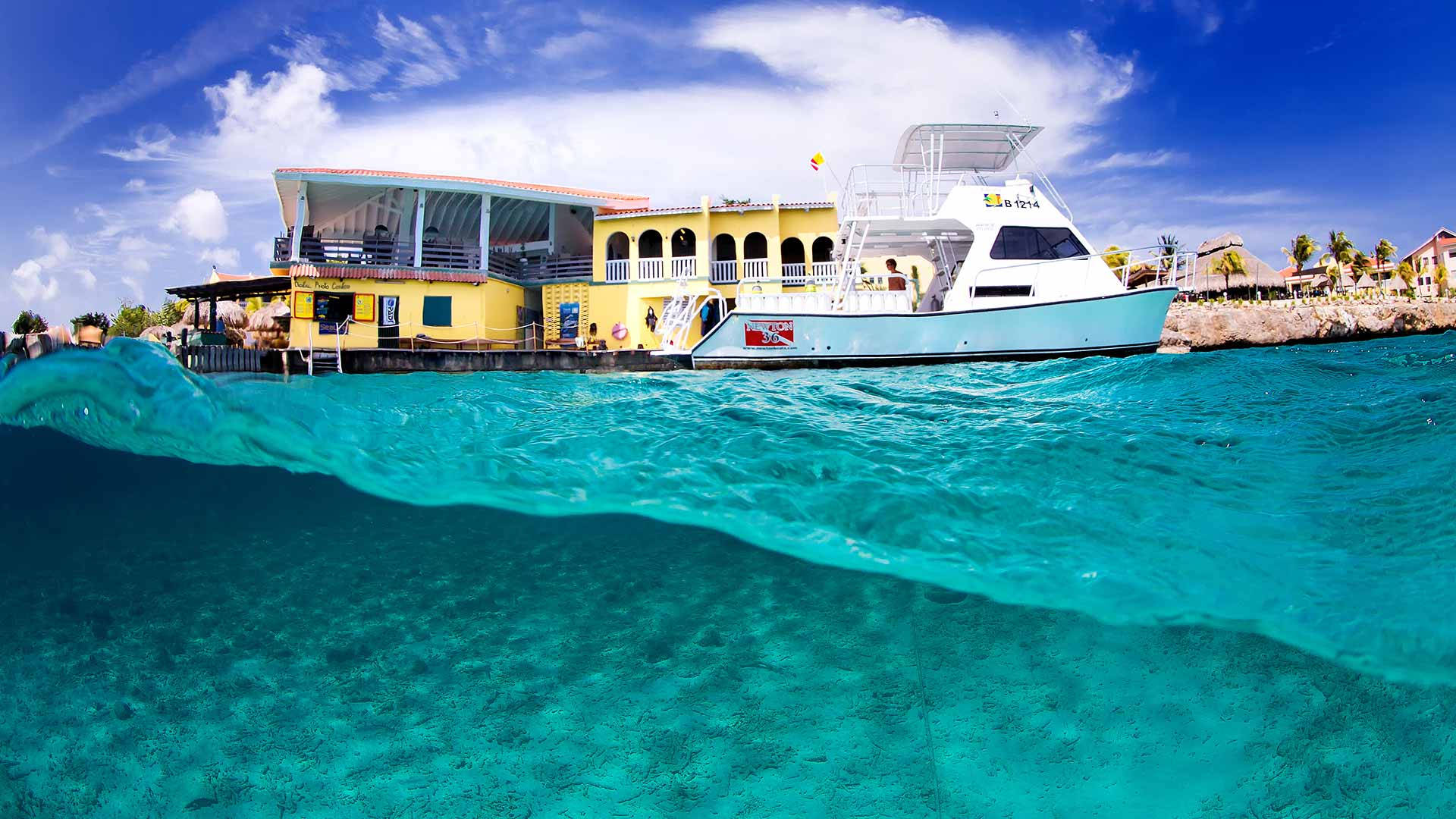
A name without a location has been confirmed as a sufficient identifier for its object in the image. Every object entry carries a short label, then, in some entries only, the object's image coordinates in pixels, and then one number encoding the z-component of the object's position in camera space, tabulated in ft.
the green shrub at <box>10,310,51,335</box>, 109.09
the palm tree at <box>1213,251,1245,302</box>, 131.85
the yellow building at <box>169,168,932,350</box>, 75.92
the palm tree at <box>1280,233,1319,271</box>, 161.89
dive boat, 49.90
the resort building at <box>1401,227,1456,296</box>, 164.14
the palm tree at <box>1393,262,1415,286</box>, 154.56
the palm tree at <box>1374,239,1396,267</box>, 166.40
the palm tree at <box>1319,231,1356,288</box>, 162.81
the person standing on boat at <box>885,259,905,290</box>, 63.69
